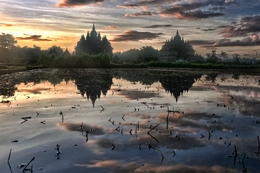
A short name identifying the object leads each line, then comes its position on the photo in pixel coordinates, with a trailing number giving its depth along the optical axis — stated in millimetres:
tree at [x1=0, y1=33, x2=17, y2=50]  118738
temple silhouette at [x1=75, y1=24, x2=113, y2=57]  111000
